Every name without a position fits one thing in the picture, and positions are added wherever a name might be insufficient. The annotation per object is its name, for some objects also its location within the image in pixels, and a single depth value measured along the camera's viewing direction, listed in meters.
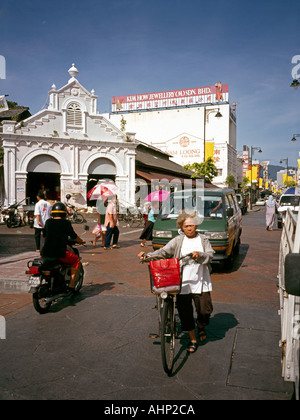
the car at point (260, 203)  63.89
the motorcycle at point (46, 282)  5.57
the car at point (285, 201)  20.11
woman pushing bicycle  4.32
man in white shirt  10.09
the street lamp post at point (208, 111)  56.74
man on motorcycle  5.96
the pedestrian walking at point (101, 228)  12.52
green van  8.54
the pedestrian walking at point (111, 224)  12.18
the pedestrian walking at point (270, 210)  18.75
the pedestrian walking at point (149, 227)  12.05
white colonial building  22.52
